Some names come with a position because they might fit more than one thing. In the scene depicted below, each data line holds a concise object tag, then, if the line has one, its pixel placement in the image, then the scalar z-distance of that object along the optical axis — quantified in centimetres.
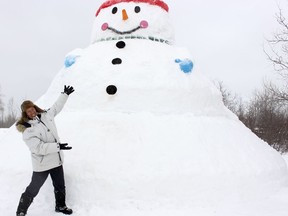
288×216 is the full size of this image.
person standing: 410
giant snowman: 482
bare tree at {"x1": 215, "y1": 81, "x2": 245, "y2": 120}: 2680
